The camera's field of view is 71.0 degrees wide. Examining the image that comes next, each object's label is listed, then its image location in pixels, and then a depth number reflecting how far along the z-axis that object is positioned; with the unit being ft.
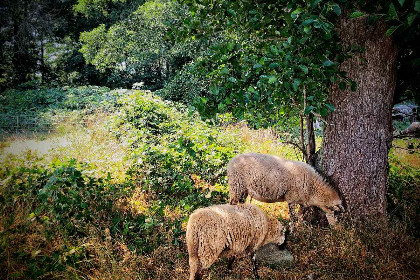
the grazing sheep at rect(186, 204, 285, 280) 9.77
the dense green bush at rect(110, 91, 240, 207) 15.30
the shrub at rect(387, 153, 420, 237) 13.03
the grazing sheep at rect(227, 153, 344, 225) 13.34
